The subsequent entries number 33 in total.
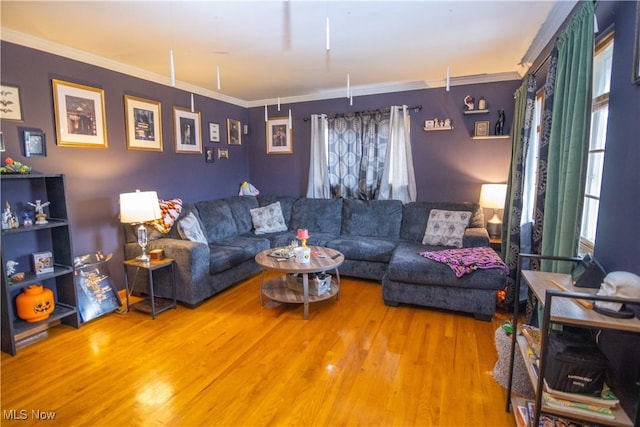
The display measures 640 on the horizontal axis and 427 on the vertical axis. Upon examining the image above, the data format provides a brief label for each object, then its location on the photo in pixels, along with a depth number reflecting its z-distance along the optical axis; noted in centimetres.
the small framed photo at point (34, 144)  260
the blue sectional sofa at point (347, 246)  288
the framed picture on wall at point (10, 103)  246
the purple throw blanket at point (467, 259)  278
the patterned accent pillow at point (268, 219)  437
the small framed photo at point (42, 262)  258
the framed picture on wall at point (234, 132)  486
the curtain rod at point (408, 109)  422
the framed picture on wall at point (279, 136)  499
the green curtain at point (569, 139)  170
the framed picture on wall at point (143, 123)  340
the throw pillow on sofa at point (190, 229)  326
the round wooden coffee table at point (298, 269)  276
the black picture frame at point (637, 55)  136
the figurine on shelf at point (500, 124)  382
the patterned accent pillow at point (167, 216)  336
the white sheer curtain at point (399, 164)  426
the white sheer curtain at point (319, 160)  469
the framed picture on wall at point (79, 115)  281
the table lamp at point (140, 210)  291
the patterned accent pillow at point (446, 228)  356
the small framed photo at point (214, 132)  453
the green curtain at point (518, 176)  284
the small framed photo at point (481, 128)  395
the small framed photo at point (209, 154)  445
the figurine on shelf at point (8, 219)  235
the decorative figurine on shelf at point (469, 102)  398
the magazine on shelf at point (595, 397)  124
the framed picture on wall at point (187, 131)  400
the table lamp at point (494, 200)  356
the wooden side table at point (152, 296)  284
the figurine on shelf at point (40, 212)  253
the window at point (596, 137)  185
